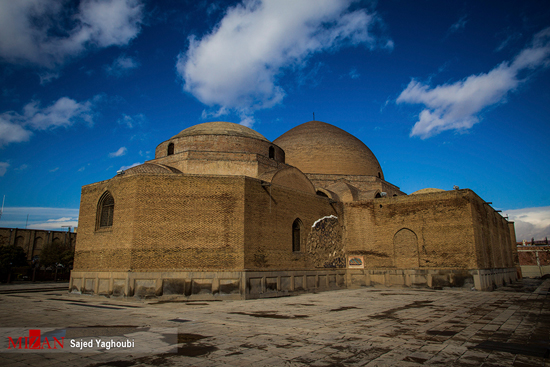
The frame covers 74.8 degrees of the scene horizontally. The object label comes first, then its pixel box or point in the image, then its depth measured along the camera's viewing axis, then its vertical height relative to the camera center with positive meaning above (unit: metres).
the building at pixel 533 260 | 36.56 -0.39
